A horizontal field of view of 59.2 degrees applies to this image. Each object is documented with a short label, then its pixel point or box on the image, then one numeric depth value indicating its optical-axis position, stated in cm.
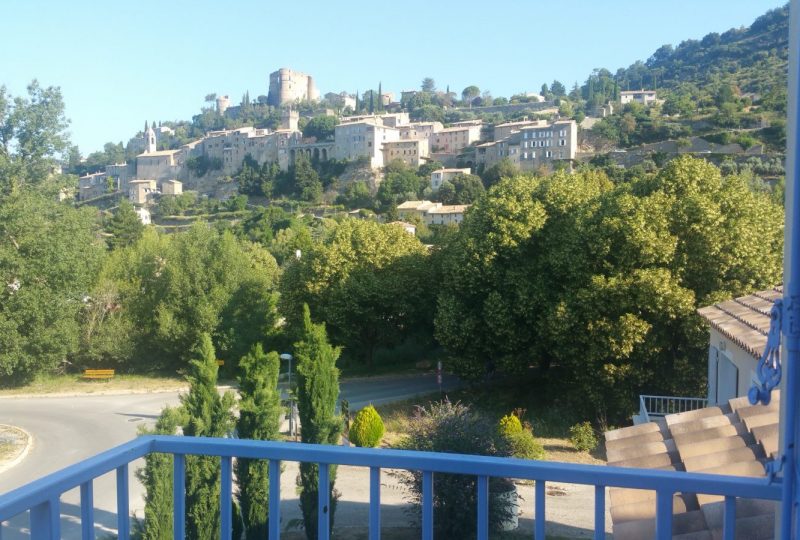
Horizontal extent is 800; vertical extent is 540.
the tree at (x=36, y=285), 2102
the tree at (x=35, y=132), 2602
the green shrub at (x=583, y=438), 1470
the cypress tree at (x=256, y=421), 930
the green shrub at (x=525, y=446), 1271
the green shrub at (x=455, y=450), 755
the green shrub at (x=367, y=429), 1419
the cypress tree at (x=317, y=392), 1085
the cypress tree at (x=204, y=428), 820
